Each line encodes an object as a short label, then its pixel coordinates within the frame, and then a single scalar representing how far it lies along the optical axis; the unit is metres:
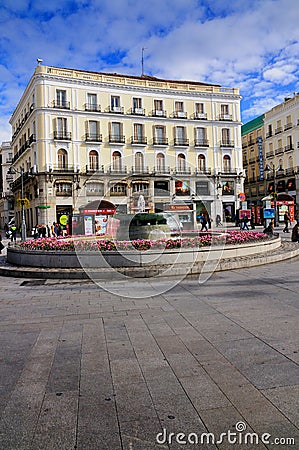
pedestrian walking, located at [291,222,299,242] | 17.28
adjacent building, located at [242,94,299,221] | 51.25
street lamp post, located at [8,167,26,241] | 26.77
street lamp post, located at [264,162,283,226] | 37.09
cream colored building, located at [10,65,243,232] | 39.41
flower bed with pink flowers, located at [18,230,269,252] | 11.06
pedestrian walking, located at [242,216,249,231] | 29.39
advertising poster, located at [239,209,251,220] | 36.11
